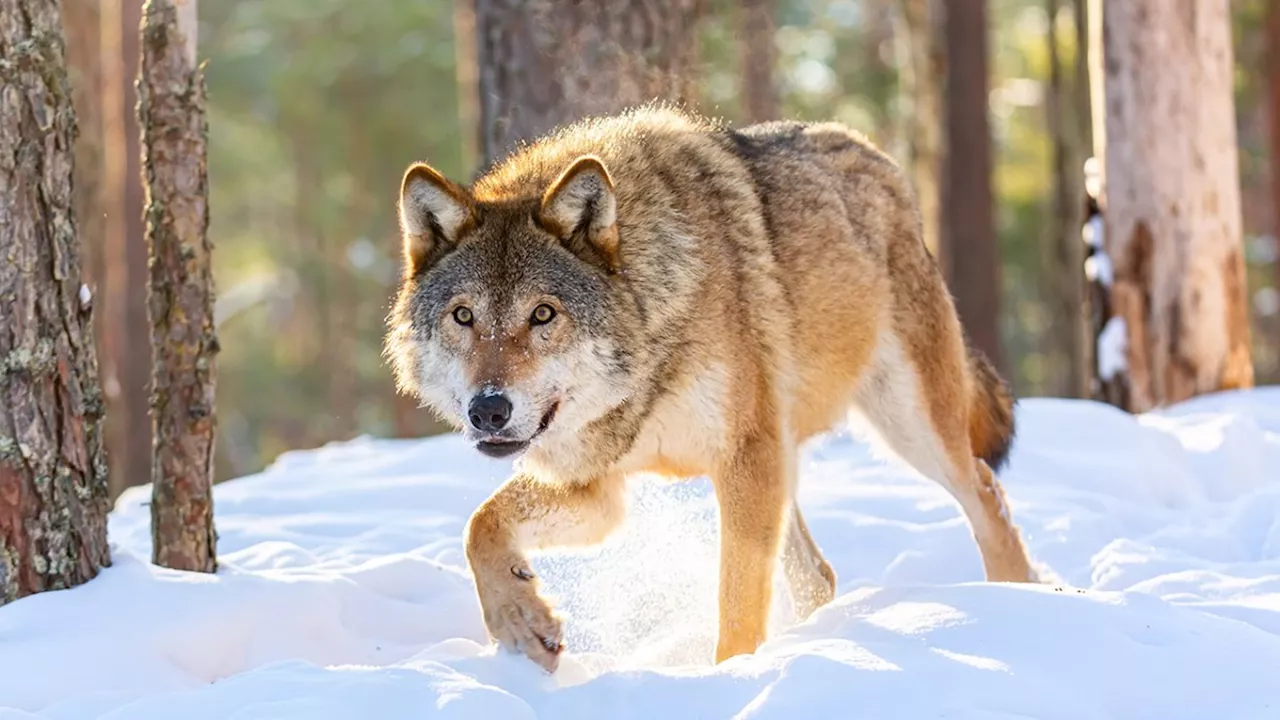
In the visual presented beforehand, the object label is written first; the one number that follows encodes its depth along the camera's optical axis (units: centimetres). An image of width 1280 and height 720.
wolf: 441
